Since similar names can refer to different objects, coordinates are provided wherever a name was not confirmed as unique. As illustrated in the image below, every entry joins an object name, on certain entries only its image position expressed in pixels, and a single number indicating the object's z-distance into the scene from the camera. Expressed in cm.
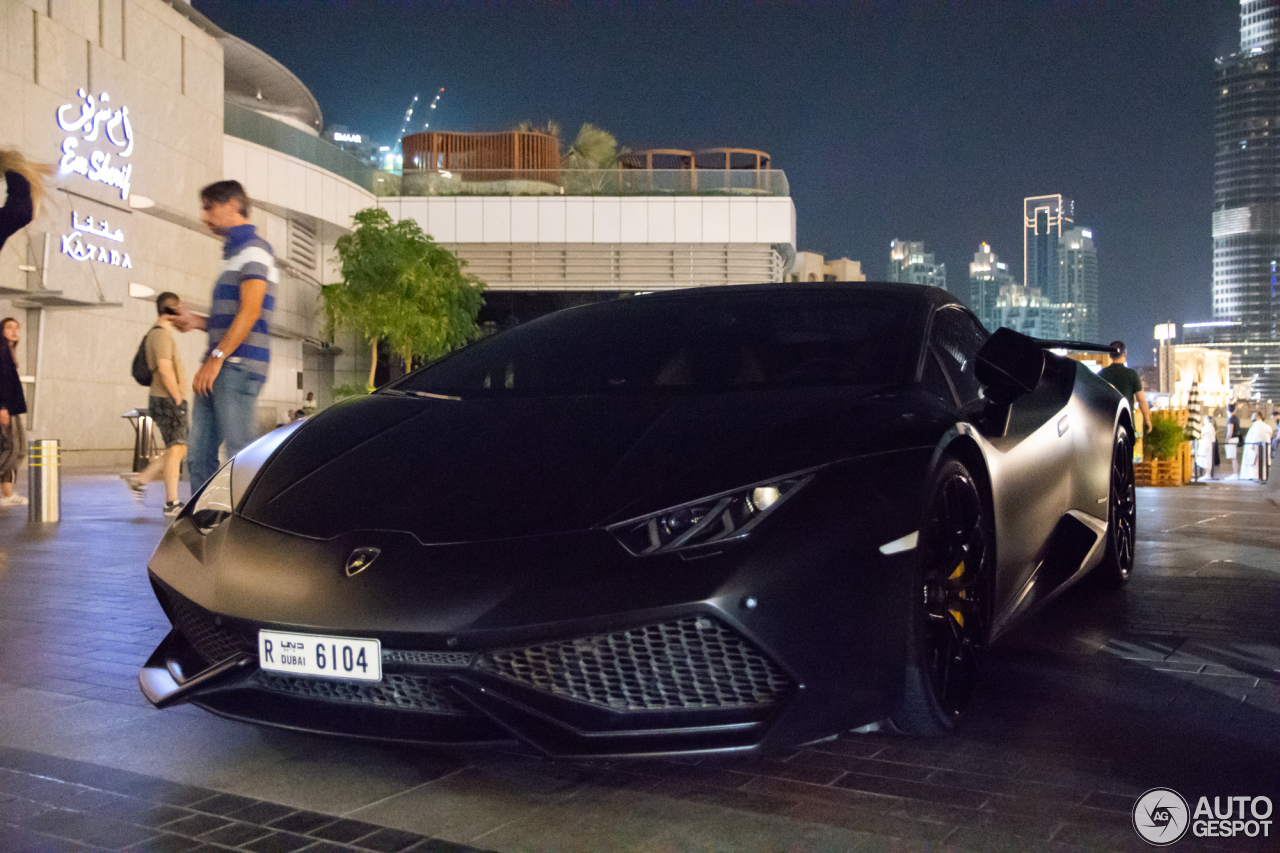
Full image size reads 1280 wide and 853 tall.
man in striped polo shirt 536
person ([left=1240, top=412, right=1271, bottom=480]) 2111
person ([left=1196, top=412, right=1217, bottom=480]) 2233
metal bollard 933
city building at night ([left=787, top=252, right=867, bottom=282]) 8081
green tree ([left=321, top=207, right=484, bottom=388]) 3688
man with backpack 878
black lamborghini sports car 230
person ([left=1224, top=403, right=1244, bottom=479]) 2794
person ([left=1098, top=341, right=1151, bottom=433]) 1132
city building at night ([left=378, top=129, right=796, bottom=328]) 4078
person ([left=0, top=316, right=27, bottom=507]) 782
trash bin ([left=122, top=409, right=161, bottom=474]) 1594
